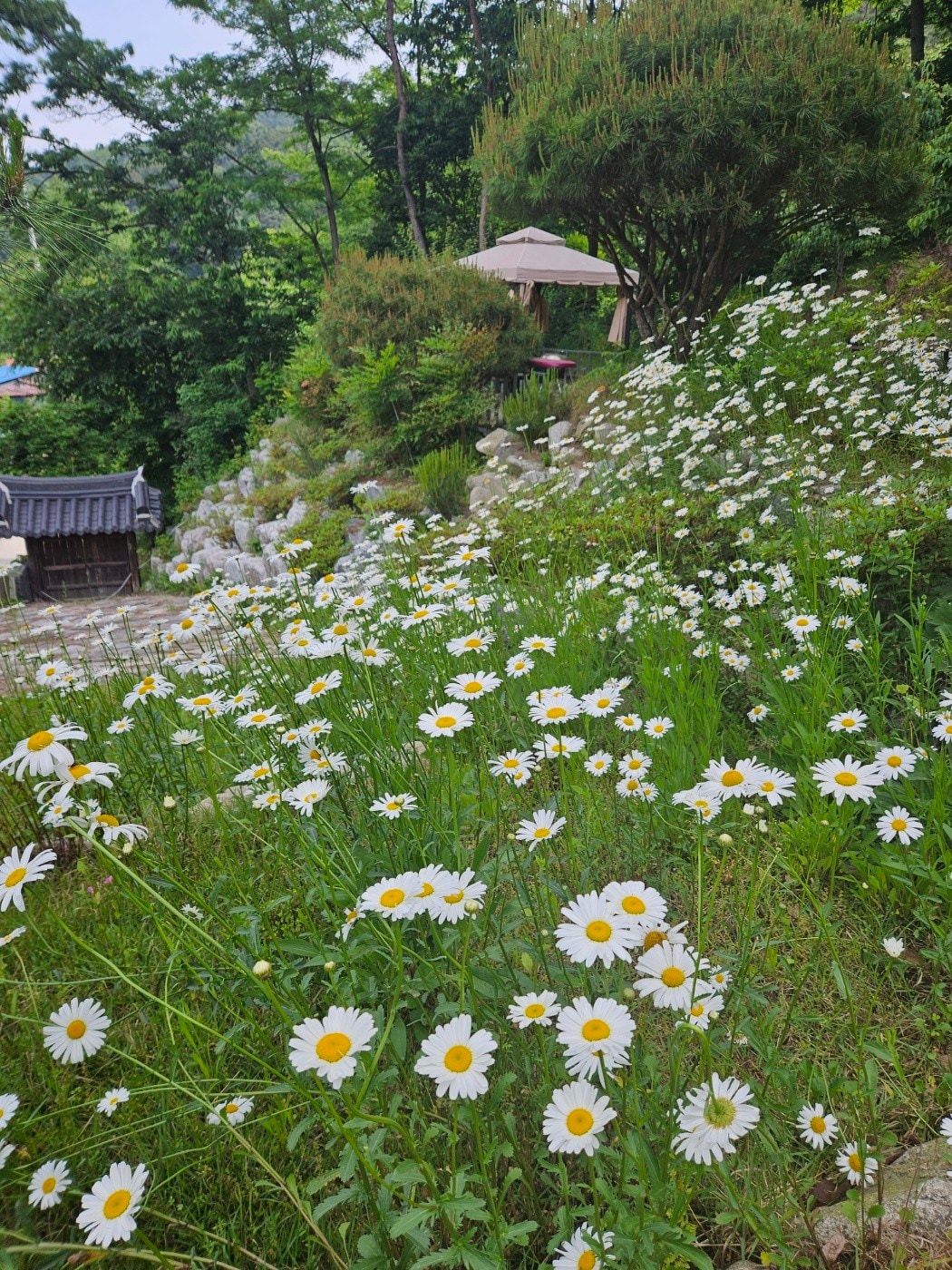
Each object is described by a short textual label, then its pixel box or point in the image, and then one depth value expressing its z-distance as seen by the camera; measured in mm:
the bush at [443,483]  7652
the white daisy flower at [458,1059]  819
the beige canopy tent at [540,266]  11758
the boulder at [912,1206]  1063
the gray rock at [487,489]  6948
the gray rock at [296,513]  9498
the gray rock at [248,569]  8742
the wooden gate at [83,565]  12484
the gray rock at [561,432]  7730
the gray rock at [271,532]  9562
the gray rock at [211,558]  10398
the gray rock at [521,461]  7500
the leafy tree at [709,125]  6176
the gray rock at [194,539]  12016
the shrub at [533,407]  8180
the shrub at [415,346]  9109
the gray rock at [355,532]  8195
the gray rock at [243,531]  10632
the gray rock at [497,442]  8188
